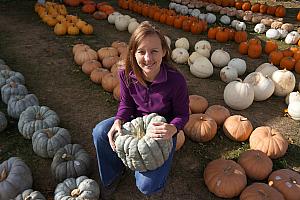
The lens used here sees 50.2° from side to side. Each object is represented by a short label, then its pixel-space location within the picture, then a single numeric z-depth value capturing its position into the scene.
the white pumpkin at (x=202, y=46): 6.09
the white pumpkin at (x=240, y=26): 7.59
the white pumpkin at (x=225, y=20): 8.00
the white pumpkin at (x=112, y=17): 7.74
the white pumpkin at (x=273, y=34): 7.25
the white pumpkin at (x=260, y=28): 7.55
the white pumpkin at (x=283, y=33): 7.29
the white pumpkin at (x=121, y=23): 7.33
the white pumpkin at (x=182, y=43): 6.34
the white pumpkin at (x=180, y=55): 5.94
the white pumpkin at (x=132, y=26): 7.12
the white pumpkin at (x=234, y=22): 7.77
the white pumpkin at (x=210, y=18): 8.04
